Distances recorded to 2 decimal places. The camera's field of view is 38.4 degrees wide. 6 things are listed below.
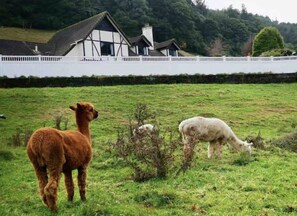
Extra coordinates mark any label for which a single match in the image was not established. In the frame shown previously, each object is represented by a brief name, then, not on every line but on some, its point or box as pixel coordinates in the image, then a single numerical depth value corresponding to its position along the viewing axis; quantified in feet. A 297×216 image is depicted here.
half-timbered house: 126.62
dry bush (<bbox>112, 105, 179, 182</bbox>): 30.27
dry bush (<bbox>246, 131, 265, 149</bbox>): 44.67
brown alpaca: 21.38
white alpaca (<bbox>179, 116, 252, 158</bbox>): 37.86
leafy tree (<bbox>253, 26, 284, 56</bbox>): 160.45
